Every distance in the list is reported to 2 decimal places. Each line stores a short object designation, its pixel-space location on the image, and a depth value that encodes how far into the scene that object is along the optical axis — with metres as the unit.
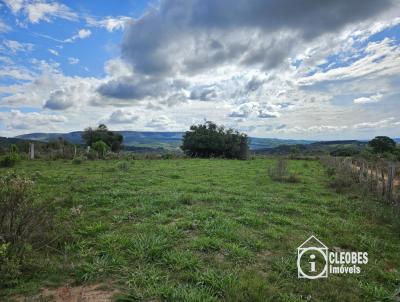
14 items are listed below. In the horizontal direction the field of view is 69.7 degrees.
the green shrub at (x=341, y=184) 12.14
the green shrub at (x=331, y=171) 17.85
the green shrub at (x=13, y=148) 23.14
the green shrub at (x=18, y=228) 3.79
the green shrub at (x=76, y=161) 21.03
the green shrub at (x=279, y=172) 14.90
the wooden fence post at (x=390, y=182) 9.06
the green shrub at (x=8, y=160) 17.29
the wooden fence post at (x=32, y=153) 23.00
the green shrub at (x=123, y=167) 17.28
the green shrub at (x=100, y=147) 28.31
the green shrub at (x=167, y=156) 31.96
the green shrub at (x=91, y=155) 25.51
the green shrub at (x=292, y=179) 14.35
